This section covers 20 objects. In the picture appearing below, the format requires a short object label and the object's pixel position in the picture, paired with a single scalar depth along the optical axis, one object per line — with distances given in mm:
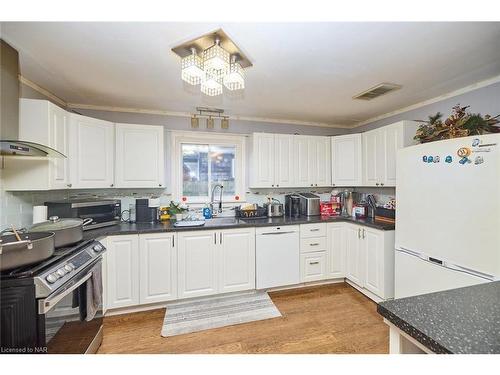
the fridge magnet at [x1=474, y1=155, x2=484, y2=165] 1555
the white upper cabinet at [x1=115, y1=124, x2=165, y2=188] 2637
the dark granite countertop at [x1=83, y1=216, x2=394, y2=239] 2275
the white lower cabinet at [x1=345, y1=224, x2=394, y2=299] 2432
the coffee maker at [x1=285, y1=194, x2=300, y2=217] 3357
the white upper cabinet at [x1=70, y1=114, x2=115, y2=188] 2254
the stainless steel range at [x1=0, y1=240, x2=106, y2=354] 1116
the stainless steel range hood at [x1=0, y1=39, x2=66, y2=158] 1498
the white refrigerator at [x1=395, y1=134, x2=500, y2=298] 1516
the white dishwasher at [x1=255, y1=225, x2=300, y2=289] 2713
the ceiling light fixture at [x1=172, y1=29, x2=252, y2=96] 1478
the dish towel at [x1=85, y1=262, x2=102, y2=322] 1609
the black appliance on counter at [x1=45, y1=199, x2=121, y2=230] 2102
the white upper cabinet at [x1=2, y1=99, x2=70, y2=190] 1819
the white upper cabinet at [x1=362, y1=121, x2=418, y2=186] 2543
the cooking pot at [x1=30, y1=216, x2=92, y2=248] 1618
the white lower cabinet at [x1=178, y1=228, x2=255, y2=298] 2473
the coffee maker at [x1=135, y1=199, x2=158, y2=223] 2766
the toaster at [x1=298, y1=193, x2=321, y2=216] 3231
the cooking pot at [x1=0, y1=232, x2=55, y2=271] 1164
